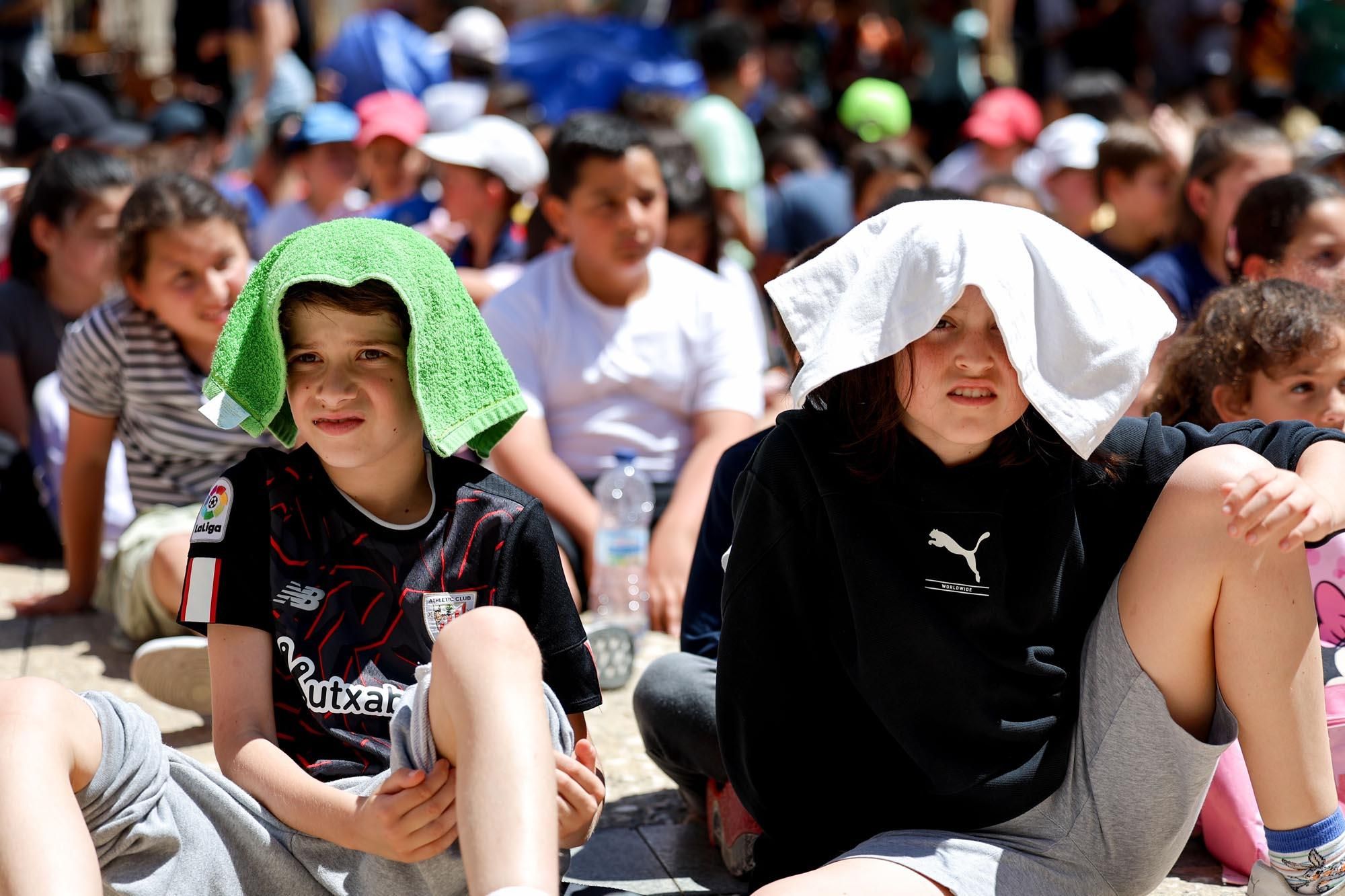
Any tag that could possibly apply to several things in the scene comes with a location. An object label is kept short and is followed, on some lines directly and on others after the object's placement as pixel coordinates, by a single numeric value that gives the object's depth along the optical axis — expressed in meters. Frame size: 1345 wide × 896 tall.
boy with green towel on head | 3.58
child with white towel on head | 3.60
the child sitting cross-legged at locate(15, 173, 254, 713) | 6.80
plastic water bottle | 7.48
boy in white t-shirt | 8.05
